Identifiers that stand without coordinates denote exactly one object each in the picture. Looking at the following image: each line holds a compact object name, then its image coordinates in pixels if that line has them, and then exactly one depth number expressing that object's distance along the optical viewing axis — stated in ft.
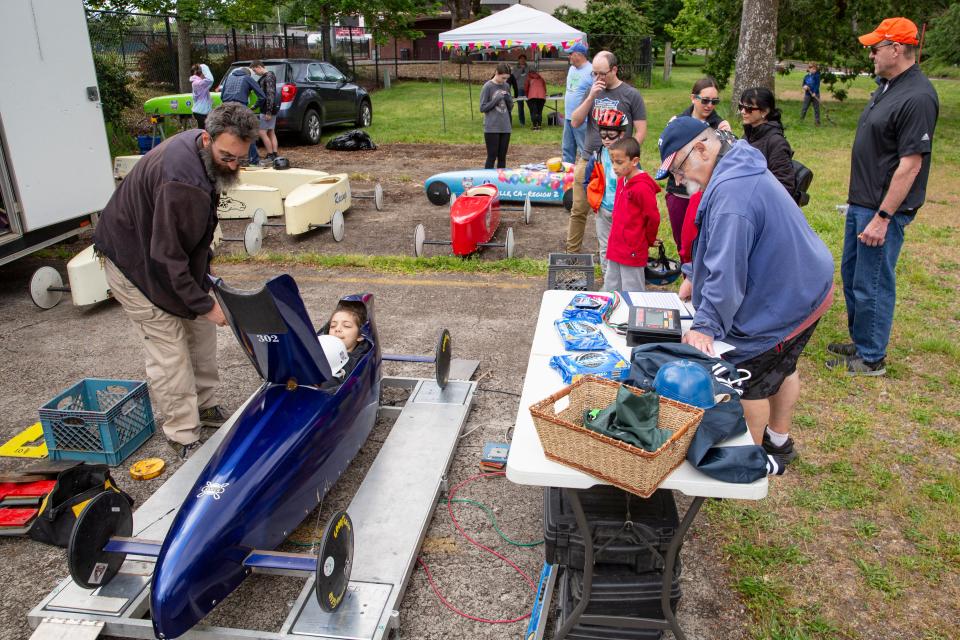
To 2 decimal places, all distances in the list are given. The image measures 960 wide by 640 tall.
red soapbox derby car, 27.30
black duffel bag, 12.19
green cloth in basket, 7.99
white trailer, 22.00
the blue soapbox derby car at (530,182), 34.30
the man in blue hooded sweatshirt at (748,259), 10.27
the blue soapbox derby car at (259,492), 9.74
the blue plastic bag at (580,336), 11.58
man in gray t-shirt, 23.99
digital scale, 11.10
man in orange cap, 15.99
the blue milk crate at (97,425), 14.51
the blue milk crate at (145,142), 46.01
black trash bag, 51.93
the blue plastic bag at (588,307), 12.87
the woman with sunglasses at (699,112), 19.31
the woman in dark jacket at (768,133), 17.83
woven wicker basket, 7.77
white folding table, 8.17
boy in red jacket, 18.01
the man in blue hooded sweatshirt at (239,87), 42.19
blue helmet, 8.70
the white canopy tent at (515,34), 52.26
